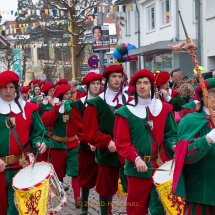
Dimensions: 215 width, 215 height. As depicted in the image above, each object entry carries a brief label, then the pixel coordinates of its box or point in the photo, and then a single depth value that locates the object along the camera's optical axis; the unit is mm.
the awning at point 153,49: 20484
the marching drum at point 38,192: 4992
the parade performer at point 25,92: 12403
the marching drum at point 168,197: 4766
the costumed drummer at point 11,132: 5613
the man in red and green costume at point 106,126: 6445
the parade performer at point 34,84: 14084
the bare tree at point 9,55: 43016
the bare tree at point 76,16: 22922
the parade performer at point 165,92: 7832
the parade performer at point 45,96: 9683
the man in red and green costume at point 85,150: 7312
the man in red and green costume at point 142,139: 5309
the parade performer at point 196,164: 4148
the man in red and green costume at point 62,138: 8328
